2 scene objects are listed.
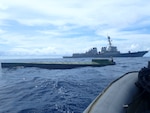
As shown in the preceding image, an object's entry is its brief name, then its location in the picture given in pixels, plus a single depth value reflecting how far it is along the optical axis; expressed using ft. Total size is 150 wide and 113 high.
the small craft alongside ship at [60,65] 71.81
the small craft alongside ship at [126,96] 6.71
